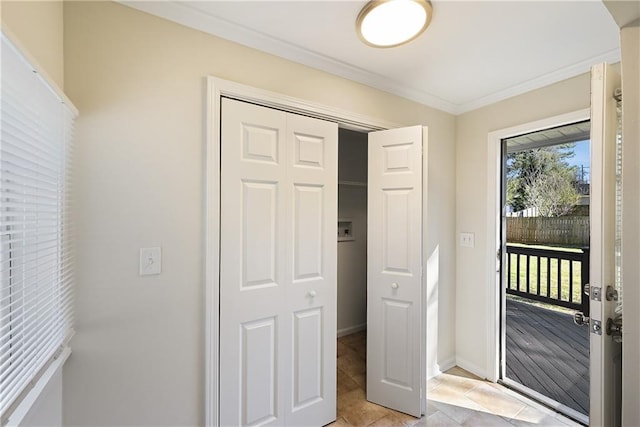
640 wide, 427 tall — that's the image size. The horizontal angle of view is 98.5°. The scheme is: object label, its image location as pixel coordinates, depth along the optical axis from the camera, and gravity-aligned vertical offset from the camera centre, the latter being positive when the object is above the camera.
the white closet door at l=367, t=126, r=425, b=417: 1.94 -0.42
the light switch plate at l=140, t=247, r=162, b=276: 1.31 -0.23
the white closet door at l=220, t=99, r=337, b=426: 1.52 -0.33
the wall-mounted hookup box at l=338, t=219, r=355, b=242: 3.39 -0.20
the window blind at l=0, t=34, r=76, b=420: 0.75 -0.03
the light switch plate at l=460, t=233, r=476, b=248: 2.49 -0.23
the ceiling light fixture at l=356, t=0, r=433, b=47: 1.29 +0.97
